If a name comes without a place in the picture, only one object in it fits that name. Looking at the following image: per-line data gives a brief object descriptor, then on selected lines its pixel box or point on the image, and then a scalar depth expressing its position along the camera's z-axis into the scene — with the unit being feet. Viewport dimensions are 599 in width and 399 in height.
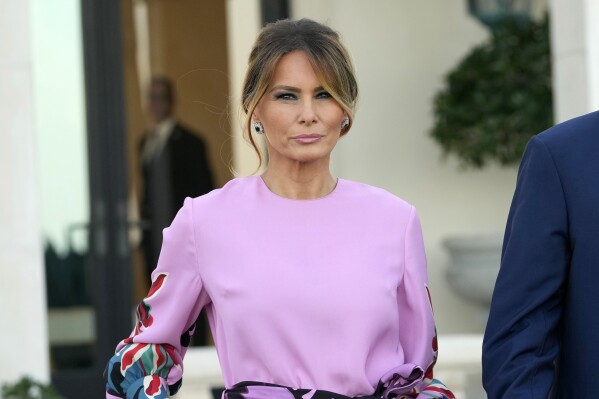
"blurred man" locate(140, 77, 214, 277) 46.83
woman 14.94
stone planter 44.96
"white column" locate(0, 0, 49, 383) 32.55
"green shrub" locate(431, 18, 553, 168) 44.83
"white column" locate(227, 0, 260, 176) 46.83
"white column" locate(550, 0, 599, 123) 30.32
